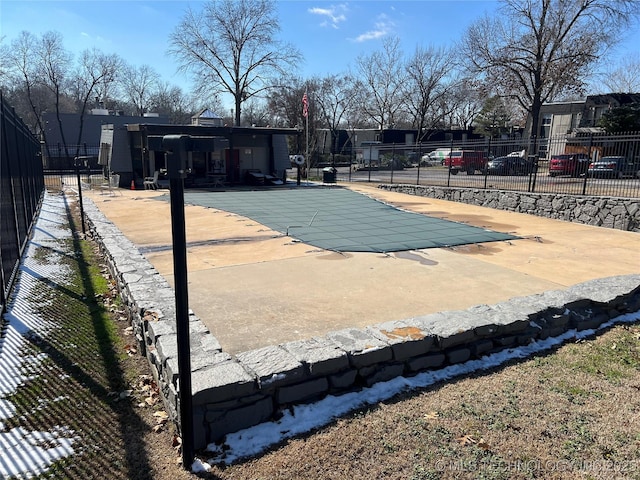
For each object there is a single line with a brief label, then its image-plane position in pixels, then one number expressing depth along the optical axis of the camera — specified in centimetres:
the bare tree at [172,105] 6631
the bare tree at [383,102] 5247
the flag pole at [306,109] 2486
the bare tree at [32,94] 4550
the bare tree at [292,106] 4534
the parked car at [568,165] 1384
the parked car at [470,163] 1808
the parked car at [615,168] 1258
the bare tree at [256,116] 5772
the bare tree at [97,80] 4828
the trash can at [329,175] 2333
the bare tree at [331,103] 5297
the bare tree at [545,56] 3022
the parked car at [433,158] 3173
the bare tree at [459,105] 5345
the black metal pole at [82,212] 1007
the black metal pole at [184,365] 252
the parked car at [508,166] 1516
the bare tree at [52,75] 4538
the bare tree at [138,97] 6412
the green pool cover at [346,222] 840
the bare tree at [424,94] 5025
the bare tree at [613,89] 5063
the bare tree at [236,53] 4062
